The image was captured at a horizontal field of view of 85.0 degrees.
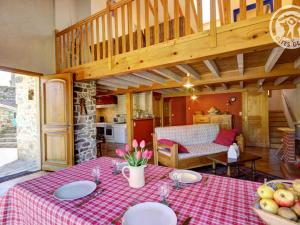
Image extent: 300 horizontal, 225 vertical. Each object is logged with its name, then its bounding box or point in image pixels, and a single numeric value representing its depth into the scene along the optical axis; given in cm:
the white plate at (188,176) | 129
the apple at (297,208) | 67
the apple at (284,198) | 70
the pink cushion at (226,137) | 410
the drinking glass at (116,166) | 152
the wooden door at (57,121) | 341
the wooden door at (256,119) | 591
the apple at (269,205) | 70
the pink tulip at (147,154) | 120
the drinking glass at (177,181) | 122
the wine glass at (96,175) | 133
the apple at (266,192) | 76
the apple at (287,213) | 66
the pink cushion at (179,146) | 352
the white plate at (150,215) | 86
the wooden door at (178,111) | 890
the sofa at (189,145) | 341
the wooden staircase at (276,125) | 585
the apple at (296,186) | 76
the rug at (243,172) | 314
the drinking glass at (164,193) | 102
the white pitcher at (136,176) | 121
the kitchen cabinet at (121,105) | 798
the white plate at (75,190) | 112
